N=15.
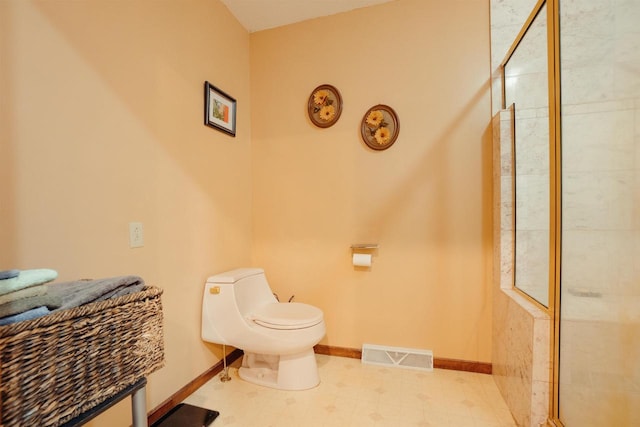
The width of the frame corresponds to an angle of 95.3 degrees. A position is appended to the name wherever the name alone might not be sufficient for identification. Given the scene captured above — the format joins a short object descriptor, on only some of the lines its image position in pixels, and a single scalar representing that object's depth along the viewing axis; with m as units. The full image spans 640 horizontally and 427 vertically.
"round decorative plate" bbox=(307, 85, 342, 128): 2.15
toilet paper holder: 2.03
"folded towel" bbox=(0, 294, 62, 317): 0.60
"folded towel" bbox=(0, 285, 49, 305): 0.61
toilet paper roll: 2.00
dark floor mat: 1.43
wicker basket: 0.58
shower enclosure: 1.02
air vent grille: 1.95
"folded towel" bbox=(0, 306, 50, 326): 0.60
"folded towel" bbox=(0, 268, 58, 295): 0.61
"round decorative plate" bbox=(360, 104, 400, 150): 2.03
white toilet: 1.66
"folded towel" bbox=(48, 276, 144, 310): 0.73
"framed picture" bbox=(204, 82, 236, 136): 1.84
